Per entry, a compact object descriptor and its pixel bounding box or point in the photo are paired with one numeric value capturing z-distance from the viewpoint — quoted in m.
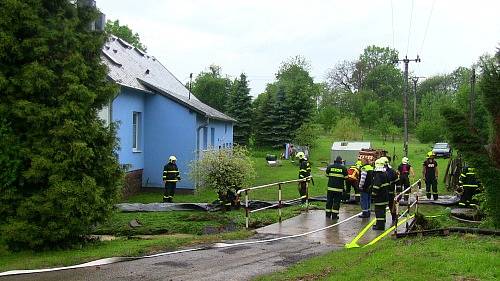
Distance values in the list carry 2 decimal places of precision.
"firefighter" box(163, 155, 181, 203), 20.69
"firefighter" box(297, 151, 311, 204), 19.56
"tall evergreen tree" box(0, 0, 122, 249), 11.15
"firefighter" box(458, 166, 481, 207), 17.38
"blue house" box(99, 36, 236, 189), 24.80
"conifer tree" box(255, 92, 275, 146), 55.84
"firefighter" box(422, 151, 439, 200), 21.48
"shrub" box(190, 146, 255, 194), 17.66
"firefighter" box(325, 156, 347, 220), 15.42
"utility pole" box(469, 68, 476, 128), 28.53
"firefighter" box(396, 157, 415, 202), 20.70
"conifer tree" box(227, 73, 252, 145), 57.47
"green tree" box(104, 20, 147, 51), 62.34
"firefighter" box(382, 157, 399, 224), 15.22
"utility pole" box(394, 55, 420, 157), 39.69
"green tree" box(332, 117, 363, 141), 60.31
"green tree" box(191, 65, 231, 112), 77.38
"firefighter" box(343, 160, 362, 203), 19.27
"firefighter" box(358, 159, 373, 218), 15.94
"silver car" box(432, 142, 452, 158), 55.69
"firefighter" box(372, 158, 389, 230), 13.75
